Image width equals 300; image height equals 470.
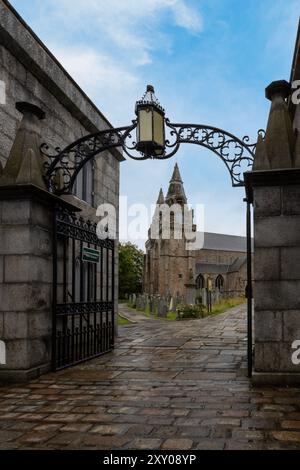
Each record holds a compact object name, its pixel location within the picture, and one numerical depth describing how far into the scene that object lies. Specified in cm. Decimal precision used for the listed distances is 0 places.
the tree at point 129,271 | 6938
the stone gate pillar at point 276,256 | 664
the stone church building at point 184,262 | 6594
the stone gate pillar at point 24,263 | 721
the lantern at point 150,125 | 809
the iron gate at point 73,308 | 805
